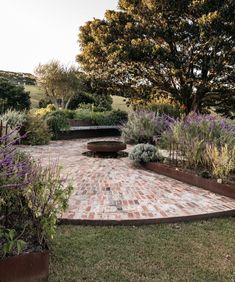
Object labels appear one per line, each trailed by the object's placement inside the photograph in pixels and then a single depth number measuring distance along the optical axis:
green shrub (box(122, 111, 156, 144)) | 7.68
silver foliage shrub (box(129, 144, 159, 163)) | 5.37
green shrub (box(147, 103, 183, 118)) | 9.73
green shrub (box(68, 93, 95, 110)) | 14.98
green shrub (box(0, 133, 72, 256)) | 2.10
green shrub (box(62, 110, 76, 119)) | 10.42
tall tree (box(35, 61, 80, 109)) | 13.30
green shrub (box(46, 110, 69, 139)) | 9.02
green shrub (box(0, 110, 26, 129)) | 7.52
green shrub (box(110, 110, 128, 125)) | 10.91
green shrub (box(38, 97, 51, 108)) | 15.11
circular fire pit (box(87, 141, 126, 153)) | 6.23
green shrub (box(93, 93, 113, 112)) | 14.91
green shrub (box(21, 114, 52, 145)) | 7.84
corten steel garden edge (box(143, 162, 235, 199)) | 3.97
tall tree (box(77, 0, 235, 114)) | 10.22
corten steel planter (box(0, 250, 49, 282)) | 1.95
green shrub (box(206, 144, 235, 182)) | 4.13
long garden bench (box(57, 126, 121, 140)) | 9.53
